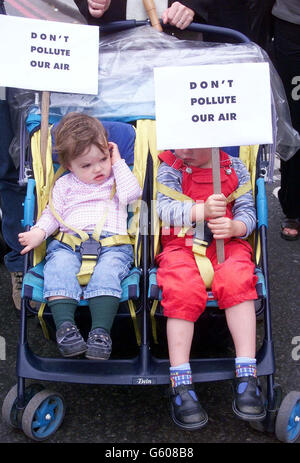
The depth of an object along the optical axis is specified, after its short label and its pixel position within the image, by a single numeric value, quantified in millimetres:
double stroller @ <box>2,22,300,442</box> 2455
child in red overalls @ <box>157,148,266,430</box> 2365
